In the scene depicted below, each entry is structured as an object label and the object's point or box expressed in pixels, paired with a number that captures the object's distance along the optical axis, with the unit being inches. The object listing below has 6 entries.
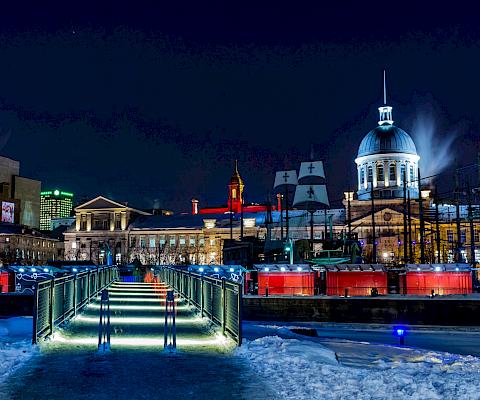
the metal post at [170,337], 601.9
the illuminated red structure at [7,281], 2488.8
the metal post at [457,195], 3240.7
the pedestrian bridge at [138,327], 644.1
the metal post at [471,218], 2962.6
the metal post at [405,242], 3329.0
